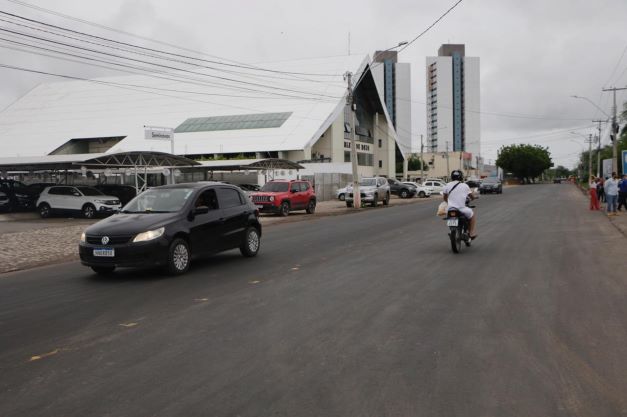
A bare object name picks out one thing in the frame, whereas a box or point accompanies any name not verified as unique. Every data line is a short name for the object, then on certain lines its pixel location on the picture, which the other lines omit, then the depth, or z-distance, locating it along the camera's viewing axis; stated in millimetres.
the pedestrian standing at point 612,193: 23219
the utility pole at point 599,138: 65125
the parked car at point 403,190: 49875
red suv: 26422
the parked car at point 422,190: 51756
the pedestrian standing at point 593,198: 26917
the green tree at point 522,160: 127062
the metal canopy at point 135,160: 27641
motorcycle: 11344
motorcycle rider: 11562
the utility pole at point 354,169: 31297
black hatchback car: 8836
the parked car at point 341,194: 45397
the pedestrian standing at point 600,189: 33719
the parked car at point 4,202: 30078
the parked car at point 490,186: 53750
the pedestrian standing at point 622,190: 24031
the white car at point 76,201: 26375
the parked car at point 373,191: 34312
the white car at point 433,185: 53000
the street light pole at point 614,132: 38688
